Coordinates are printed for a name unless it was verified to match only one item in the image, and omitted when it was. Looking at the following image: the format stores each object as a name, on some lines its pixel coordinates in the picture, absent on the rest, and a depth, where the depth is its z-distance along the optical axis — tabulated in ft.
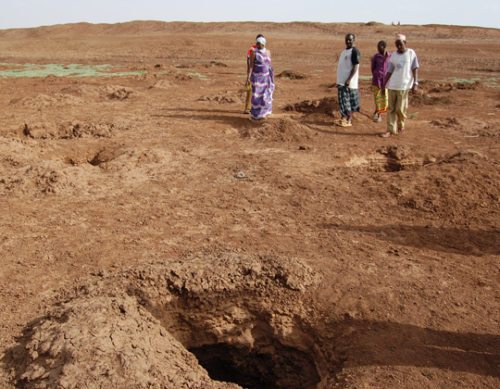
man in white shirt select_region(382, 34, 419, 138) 24.30
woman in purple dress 27.94
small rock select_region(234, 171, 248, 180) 20.65
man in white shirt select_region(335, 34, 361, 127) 25.85
